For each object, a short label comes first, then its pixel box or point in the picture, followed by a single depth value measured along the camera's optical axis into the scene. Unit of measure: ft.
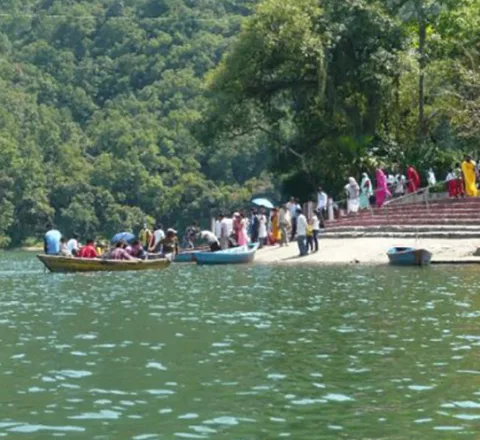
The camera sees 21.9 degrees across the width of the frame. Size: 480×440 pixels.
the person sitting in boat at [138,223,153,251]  147.15
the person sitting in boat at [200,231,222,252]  135.23
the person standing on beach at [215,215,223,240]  139.03
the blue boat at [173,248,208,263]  135.54
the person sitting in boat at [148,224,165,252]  139.95
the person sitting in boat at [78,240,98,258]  121.60
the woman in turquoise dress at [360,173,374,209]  146.72
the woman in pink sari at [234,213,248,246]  137.59
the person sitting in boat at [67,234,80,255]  129.99
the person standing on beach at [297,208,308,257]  123.75
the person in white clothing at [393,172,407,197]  148.87
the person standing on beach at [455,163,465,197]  135.08
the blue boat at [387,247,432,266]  110.15
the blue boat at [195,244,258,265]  127.75
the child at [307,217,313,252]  127.03
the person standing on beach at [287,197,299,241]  141.69
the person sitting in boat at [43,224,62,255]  125.80
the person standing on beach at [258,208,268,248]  141.08
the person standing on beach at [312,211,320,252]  126.31
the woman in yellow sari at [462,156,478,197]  133.39
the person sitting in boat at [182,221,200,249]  156.46
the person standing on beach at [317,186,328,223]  145.59
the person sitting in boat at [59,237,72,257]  128.36
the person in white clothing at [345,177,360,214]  144.66
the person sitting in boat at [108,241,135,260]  119.85
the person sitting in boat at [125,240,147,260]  125.59
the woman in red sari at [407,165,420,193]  144.38
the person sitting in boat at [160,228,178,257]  136.77
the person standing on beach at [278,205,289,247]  138.00
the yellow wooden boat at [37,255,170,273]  116.88
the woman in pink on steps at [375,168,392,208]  144.56
